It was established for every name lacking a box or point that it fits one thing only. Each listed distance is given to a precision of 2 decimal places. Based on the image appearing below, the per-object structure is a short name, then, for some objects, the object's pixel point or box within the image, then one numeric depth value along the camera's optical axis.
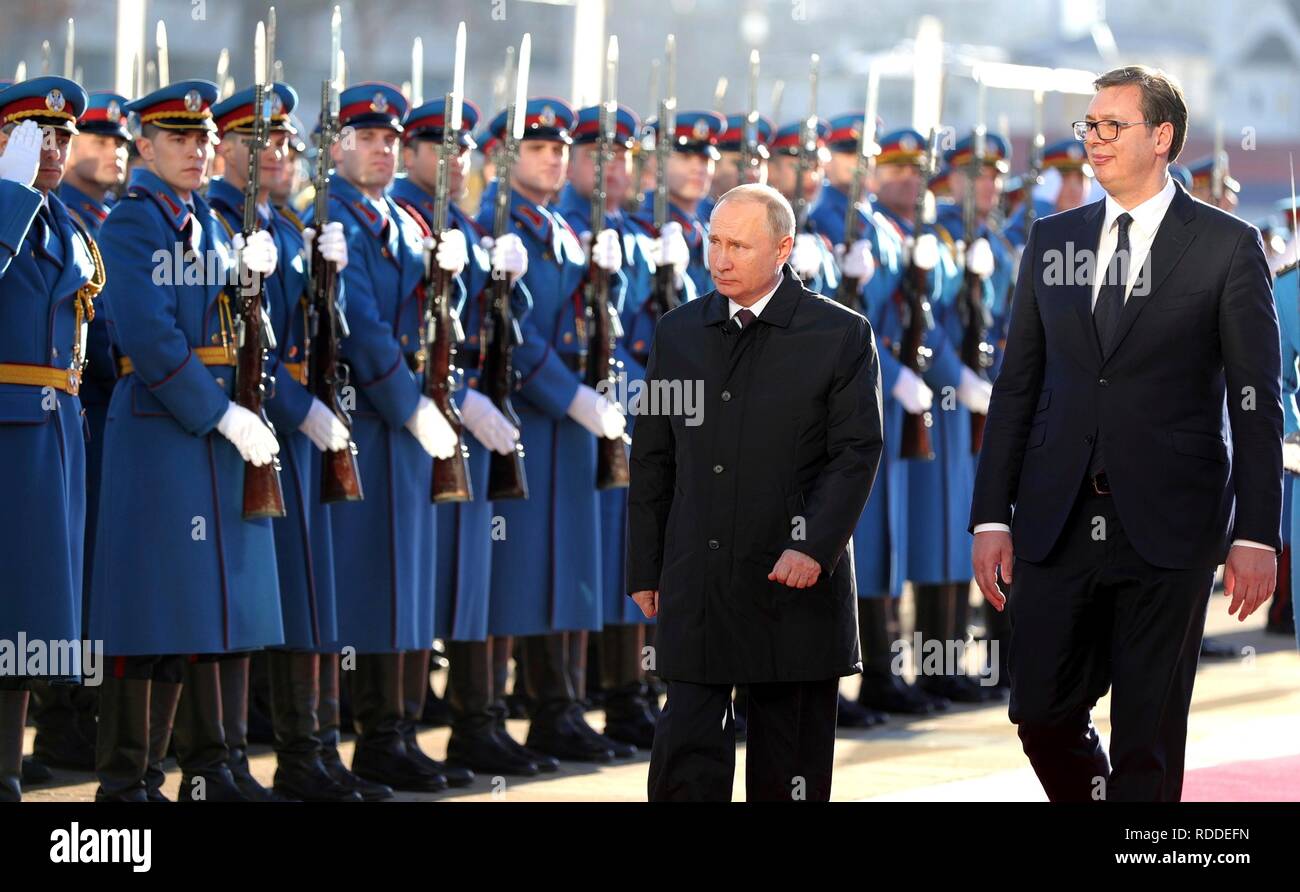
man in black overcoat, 10.39
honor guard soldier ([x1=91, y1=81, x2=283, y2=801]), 12.91
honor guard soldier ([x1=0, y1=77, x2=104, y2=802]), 12.06
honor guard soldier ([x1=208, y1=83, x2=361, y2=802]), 13.87
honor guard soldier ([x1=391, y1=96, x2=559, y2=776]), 15.40
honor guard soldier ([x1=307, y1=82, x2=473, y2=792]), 14.64
